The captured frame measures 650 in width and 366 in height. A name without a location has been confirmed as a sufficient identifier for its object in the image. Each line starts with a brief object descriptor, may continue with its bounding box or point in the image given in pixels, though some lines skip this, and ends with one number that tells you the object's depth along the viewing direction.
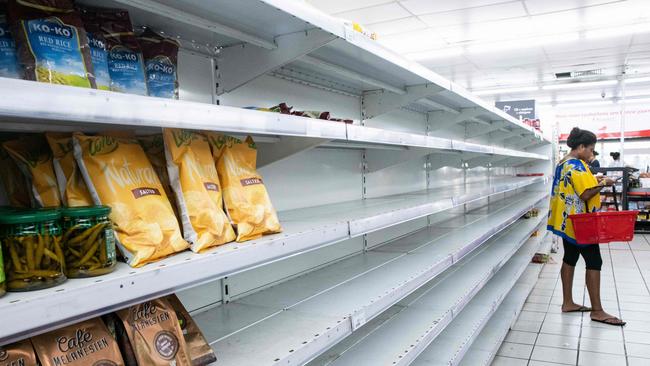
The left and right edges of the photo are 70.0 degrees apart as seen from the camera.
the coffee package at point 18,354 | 0.75
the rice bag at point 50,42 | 0.86
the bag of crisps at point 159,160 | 1.20
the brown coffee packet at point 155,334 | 0.92
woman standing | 4.06
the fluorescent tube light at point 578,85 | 11.33
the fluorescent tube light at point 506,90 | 11.90
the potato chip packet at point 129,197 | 0.96
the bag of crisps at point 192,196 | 1.11
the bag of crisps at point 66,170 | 0.98
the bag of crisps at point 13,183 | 1.06
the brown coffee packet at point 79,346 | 0.80
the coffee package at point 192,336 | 1.05
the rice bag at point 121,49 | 1.10
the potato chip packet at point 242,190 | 1.24
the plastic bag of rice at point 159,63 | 1.22
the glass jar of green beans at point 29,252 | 0.76
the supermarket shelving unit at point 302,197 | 0.83
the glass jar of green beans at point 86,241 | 0.84
